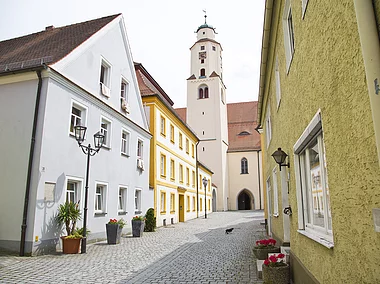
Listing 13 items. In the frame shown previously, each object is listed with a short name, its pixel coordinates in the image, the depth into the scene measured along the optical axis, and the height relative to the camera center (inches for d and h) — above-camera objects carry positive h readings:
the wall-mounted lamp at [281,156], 266.1 +38.5
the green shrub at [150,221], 697.6 -33.7
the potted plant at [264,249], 301.6 -39.4
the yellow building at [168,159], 810.2 +133.5
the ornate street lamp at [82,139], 407.5 +87.4
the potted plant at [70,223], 399.6 -22.1
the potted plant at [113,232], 494.0 -38.9
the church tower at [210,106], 1777.8 +545.1
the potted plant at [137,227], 599.8 -38.5
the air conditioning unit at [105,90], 559.8 +193.9
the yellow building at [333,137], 87.4 +25.4
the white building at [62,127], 393.1 +110.3
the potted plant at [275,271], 225.9 -44.8
